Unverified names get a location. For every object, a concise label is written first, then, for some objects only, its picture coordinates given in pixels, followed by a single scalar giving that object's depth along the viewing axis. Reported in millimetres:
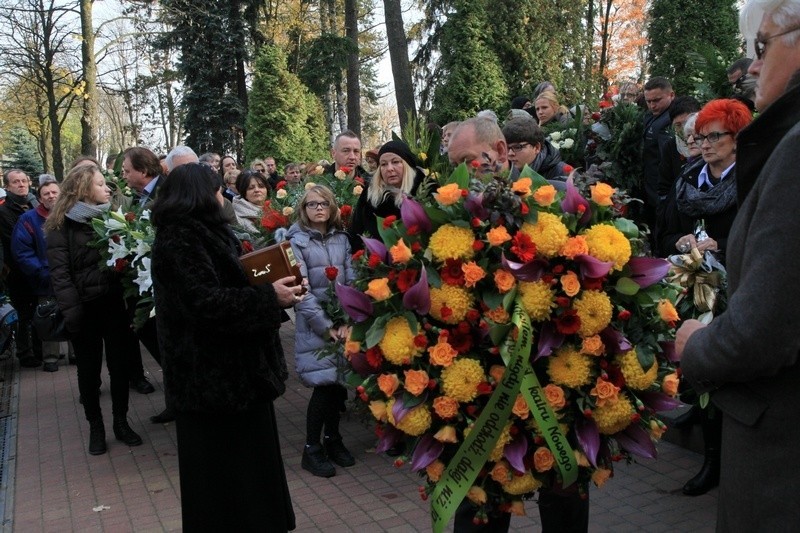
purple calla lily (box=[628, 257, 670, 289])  2457
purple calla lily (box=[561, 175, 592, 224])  2502
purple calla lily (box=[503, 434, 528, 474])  2350
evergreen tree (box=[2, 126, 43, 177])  33094
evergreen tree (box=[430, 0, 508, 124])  15766
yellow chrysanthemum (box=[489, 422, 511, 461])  2379
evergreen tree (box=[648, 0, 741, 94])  17453
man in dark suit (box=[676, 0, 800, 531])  1569
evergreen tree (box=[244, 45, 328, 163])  20931
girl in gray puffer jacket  5105
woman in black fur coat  3297
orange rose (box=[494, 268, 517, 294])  2352
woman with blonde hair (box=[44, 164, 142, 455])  5520
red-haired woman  4117
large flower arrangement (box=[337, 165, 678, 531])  2365
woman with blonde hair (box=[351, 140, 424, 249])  5039
